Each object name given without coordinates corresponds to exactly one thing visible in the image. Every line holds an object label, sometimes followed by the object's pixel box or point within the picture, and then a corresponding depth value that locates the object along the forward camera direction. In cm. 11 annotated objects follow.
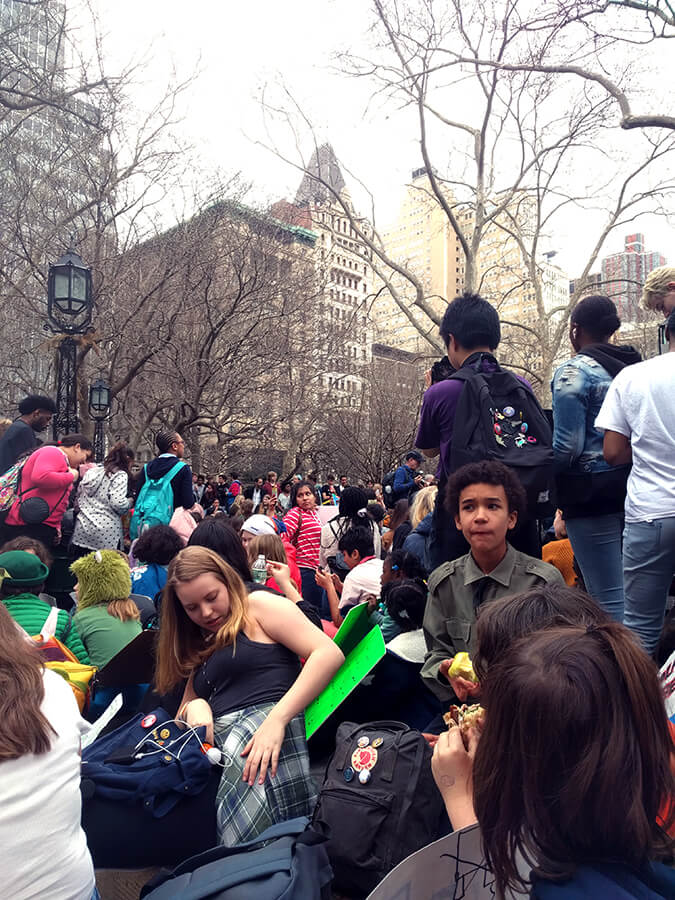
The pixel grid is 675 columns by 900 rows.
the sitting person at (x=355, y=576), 518
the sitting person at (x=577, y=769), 126
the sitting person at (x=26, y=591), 385
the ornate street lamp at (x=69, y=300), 866
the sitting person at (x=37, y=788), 167
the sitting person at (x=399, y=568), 433
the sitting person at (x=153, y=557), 537
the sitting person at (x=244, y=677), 258
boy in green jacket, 301
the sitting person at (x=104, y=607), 403
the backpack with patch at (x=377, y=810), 245
